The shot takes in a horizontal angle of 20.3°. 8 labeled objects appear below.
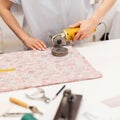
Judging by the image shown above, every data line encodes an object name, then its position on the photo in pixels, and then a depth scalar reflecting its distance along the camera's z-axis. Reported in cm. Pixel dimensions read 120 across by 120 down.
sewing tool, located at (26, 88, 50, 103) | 158
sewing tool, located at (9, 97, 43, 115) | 150
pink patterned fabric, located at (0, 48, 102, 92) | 170
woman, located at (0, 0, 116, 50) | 218
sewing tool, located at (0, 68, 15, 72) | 182
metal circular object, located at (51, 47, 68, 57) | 197
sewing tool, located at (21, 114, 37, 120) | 139
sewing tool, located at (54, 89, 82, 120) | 141
